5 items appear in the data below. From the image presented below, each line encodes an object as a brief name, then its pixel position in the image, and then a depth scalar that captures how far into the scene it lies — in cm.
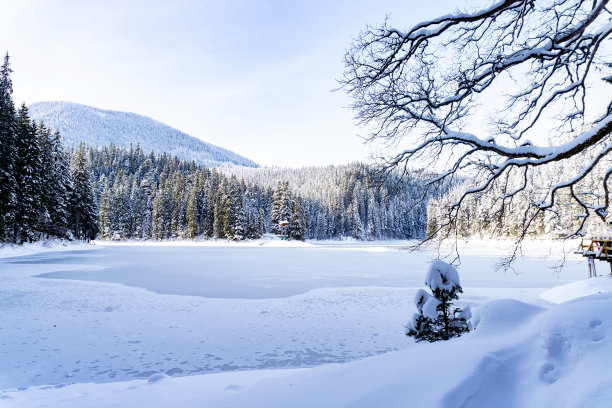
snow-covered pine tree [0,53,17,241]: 2652
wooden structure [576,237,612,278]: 1365
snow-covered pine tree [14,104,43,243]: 3062
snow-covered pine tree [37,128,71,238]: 3488
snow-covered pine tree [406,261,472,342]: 533
